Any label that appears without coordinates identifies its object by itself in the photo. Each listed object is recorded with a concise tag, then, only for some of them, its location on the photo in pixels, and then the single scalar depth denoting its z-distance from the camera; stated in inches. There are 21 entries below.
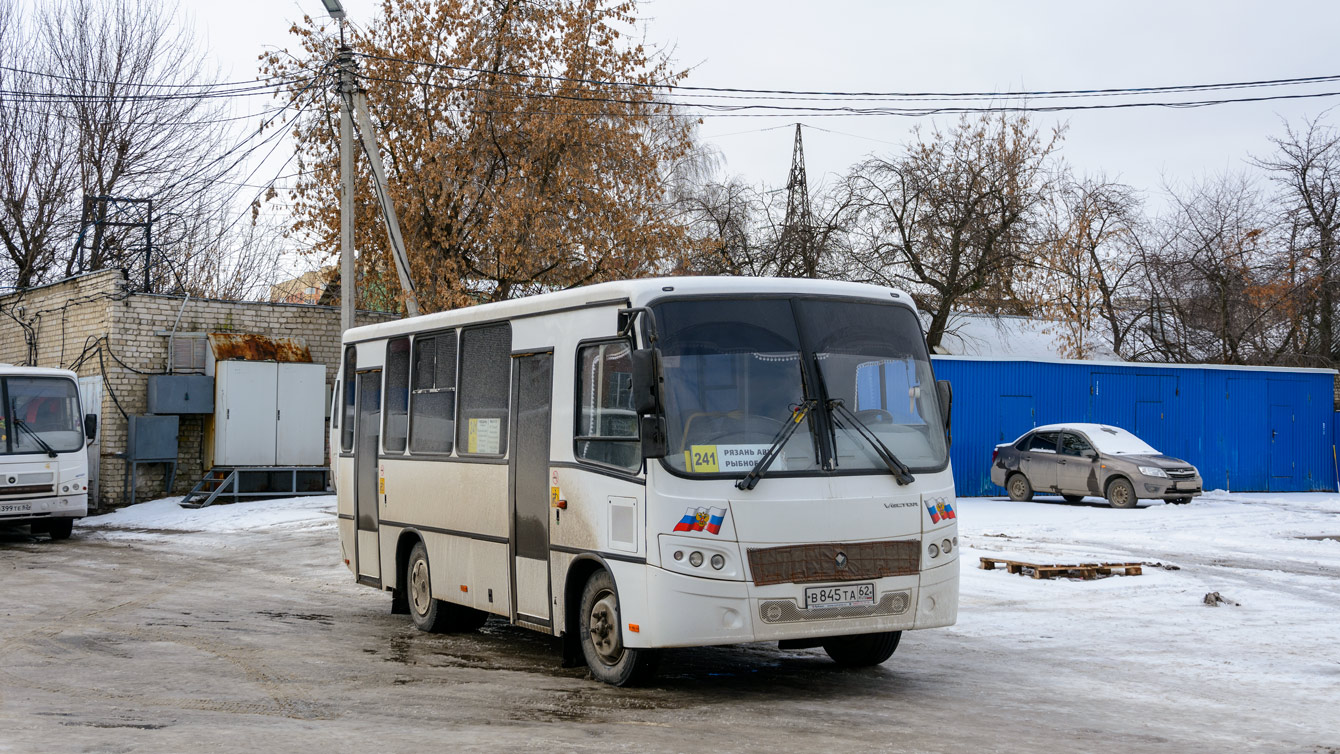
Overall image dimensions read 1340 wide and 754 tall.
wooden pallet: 525.7
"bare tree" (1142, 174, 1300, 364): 1434.5
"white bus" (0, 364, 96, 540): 752.3
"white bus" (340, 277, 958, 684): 292.5
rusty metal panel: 1006.2
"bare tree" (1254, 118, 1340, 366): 1380.4
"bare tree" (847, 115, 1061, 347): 1307.8
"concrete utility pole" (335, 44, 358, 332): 804.6
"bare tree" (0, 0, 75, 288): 1402.6
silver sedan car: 880.9
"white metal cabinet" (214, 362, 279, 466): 984.9
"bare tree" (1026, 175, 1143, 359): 1443.2
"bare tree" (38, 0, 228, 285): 1418.6
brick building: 1009.5
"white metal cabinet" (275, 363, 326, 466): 1002.7
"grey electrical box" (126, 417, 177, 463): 983.6
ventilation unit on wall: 1013.8
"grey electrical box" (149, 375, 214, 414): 984.3
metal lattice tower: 1349.7
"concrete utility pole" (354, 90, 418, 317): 816.3
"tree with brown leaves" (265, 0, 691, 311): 1096.2
